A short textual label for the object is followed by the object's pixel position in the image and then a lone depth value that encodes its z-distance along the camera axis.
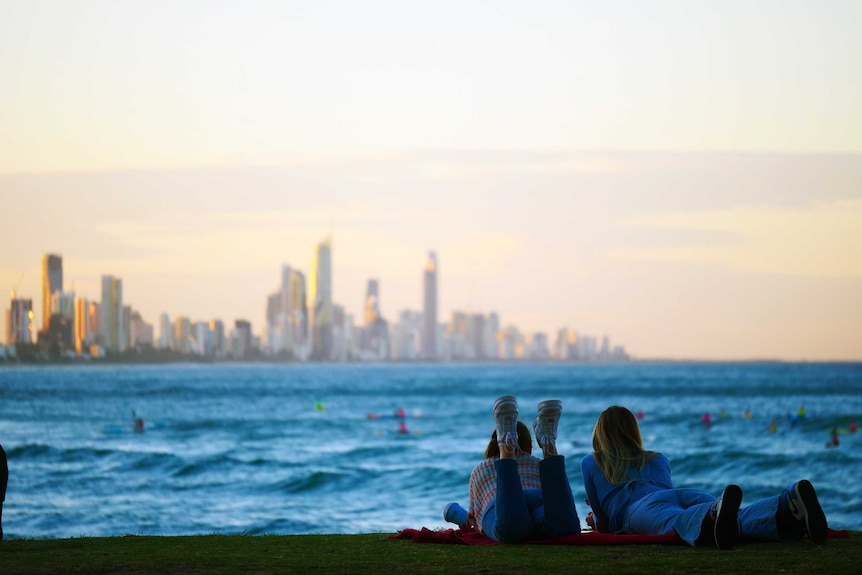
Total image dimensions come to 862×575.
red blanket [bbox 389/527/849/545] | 15.61
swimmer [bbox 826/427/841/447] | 76.87
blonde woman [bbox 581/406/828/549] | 14.57
